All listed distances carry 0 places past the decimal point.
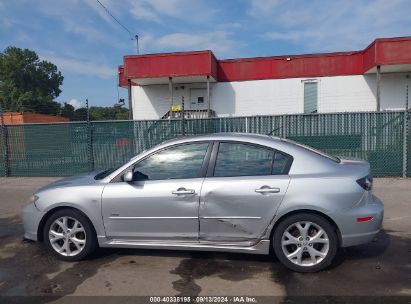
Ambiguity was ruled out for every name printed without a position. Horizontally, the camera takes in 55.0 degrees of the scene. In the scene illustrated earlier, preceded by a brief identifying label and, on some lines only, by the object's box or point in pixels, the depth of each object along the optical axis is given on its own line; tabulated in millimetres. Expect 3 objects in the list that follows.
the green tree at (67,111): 58881
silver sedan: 4199
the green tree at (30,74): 67875
